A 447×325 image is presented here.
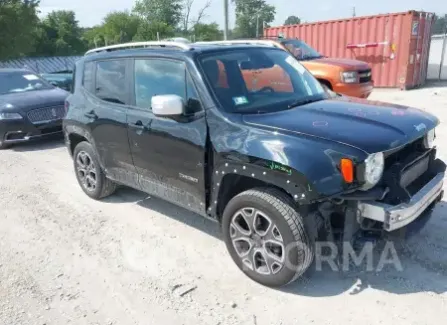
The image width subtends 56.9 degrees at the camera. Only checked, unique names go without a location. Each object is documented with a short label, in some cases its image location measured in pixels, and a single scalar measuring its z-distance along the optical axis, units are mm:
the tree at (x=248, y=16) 62688
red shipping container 14562
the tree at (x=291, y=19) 68138
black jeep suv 2930
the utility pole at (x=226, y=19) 17053
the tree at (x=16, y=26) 35969
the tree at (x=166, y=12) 57219
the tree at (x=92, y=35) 64875
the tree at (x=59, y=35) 51219
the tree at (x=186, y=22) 54600
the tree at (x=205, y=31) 55756
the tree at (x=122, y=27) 63281
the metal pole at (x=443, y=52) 16819
